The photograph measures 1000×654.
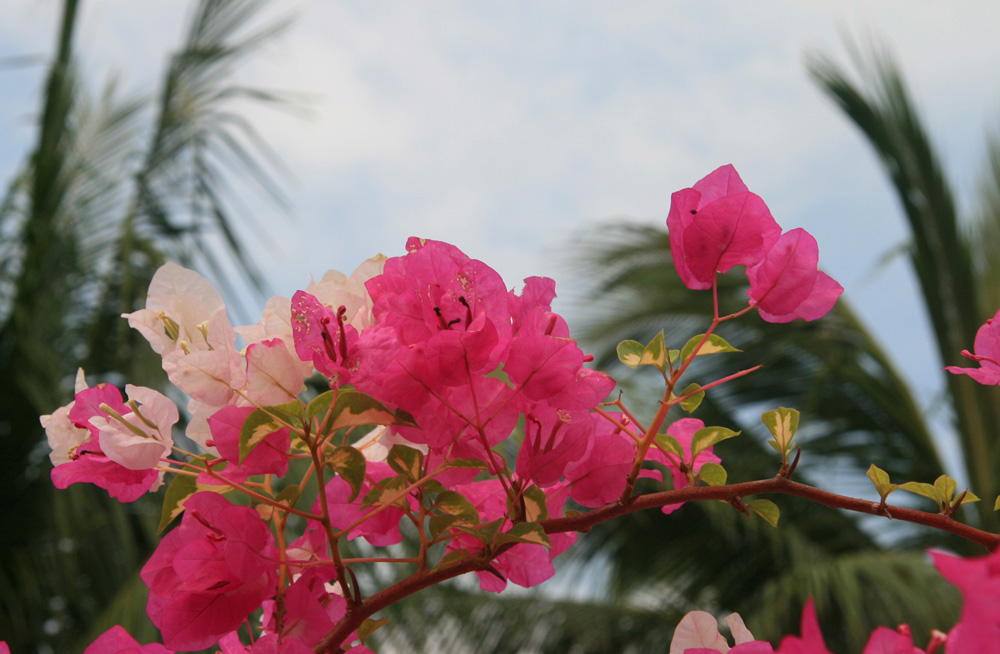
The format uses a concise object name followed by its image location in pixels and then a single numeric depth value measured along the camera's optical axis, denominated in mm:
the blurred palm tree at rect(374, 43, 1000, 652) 2107
